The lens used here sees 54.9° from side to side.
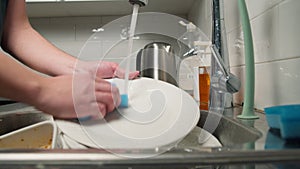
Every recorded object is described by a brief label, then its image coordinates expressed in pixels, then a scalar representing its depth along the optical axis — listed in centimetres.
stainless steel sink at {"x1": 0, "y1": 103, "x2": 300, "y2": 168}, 29
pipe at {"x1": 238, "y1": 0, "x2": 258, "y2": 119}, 54
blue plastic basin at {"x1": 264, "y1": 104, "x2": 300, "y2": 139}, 33
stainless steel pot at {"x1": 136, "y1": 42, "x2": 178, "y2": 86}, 78
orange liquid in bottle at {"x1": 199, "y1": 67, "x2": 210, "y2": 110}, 78
